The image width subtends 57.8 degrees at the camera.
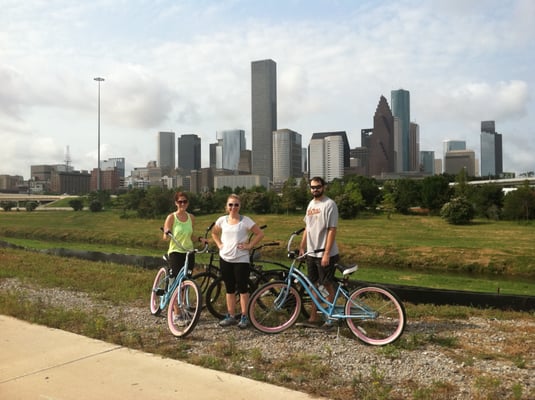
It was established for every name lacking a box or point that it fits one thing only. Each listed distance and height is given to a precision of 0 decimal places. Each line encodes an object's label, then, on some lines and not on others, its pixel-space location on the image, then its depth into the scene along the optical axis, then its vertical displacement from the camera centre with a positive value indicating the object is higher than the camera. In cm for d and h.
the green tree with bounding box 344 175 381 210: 6700 -21
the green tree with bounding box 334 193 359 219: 5442 -150
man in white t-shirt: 650 -60
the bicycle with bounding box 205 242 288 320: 720 -129
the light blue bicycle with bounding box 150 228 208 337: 641 -150
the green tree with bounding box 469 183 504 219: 5553 -109
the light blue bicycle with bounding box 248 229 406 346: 598 -149
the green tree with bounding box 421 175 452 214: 6203 -26
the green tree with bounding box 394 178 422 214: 6231 -37
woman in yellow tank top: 743 -58
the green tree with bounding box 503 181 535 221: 5188 -157
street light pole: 7981 +862
